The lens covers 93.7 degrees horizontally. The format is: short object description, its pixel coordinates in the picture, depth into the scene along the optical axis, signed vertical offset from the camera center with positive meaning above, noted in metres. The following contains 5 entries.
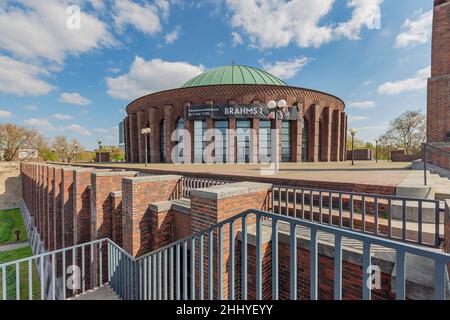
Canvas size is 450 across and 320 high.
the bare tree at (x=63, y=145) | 59.88 +3.43
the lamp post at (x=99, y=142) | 31.86 +2.19
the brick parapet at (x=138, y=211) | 6.81 -1.79
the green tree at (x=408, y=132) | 35.66 +4.30
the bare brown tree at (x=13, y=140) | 48.88 +4.07
